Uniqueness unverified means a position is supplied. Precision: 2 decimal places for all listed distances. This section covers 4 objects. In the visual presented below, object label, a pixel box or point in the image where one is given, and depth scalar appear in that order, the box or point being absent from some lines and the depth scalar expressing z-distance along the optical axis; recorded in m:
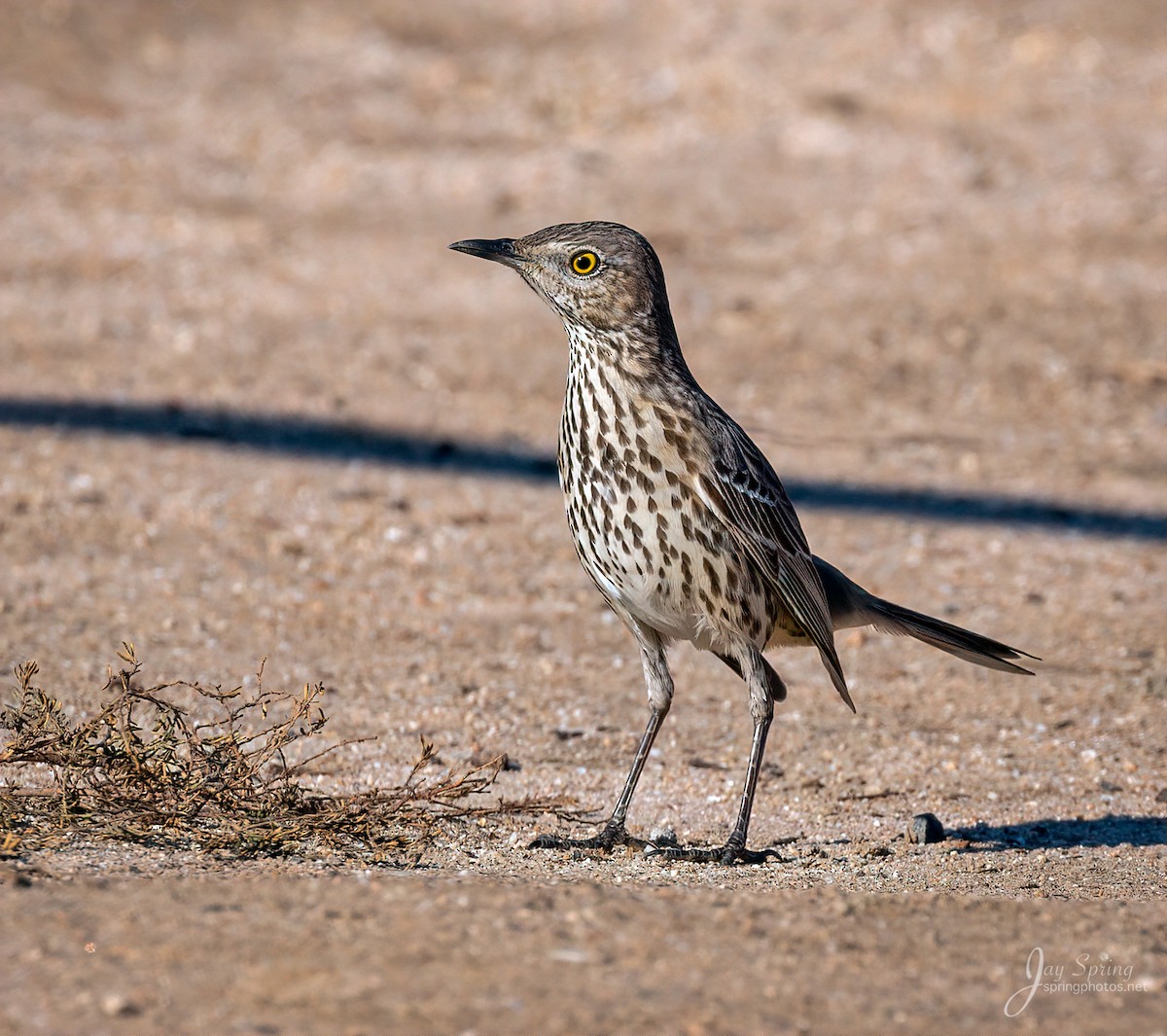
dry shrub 10.05
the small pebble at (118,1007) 7.27
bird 10.88
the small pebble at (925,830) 11.75
